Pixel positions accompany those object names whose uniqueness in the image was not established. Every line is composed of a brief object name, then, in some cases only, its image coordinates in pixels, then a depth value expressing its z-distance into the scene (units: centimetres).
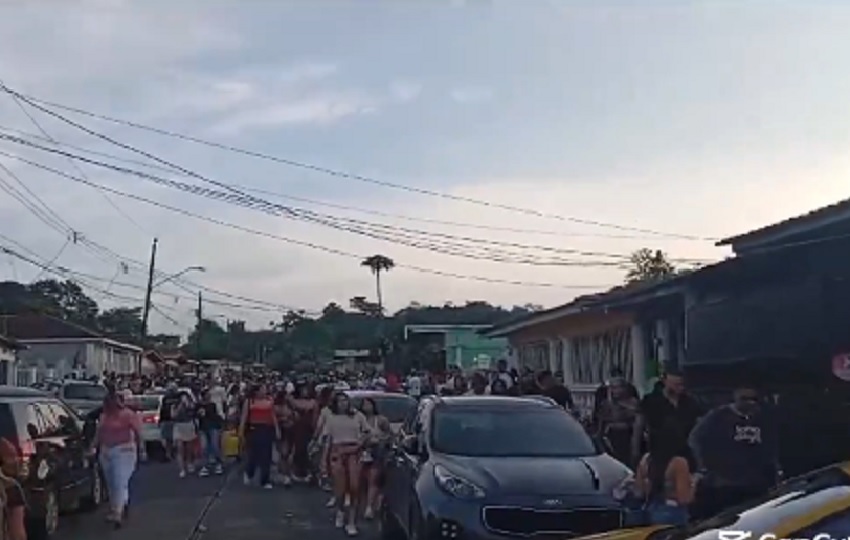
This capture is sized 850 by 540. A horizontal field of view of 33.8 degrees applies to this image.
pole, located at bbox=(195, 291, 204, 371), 9881
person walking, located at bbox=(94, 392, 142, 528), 1577
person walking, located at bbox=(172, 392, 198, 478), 2419
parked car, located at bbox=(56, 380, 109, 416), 3055
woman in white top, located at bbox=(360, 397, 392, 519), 1540
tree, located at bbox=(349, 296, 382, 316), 9988
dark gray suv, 1043
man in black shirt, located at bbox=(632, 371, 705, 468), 1041
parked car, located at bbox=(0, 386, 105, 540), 1413
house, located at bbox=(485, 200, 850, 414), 1279
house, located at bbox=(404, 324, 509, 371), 5523
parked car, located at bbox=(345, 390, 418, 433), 2081
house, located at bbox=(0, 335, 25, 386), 4701
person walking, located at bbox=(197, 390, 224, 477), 2434
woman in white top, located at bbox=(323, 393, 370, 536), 1559
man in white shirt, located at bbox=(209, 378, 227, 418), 2491
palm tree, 9100
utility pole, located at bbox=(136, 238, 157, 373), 6519
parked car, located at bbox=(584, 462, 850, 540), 479
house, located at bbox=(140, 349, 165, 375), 8591
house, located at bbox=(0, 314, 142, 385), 6738
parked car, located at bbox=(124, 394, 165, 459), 2972
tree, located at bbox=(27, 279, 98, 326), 10388
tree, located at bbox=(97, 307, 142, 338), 11556
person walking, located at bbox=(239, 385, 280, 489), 2102
